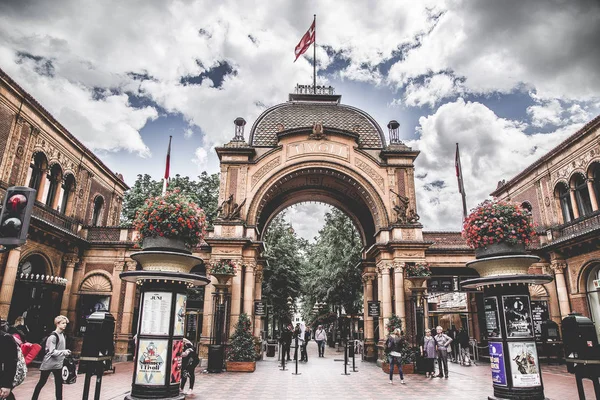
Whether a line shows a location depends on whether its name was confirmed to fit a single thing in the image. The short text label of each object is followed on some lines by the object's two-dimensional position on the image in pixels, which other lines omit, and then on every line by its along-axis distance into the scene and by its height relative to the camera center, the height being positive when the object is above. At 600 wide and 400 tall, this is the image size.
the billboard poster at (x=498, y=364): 7.11 -0.86
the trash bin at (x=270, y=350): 20.79 -1.81
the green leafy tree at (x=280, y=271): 28.50 +3.22
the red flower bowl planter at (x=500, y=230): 7.56 +1.67
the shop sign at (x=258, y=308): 17.95 +0.32
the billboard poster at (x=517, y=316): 7.24 +0.01
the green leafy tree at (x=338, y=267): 27.62 +3.45
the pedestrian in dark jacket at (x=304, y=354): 18.01 -1.79
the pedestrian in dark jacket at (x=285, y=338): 16.13 -0.92
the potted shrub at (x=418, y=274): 14.77 +1.61
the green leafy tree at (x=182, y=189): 31.12 +9.96
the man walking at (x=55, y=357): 6.88 -0.74
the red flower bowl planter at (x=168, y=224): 7.73 +1.78
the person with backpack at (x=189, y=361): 9.14 -1.09
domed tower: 17.33 +6.43
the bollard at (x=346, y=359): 13.67 -1.50
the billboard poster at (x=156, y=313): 7.32 +0.03
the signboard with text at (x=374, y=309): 17.06 +0.30
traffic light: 4.28 +1.07
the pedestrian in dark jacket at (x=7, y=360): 4.50 -0.53
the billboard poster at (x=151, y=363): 7.05 -0.86
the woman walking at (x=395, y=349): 11.83 -1.01
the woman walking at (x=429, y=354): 13.20 -1.24
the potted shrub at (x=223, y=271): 15.52 +1.70
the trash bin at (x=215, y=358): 14.07 -1.52
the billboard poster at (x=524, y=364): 6.95 -0.83
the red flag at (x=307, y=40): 21.11 +14.59
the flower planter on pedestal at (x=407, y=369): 14.15 -1.87
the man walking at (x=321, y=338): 20.44 -1.15
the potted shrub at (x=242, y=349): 14.62 -1.30
